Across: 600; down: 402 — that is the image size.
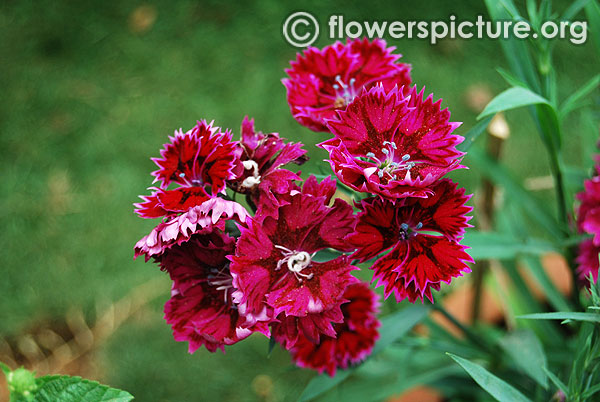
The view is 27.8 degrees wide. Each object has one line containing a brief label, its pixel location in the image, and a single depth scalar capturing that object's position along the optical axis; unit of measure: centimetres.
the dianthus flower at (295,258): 27
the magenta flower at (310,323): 28
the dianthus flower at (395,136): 28
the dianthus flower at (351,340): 32
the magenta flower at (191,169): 28
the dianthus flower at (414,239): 27
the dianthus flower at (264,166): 28
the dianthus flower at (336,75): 31
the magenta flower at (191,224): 27
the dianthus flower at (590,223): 32
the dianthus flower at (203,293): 28
